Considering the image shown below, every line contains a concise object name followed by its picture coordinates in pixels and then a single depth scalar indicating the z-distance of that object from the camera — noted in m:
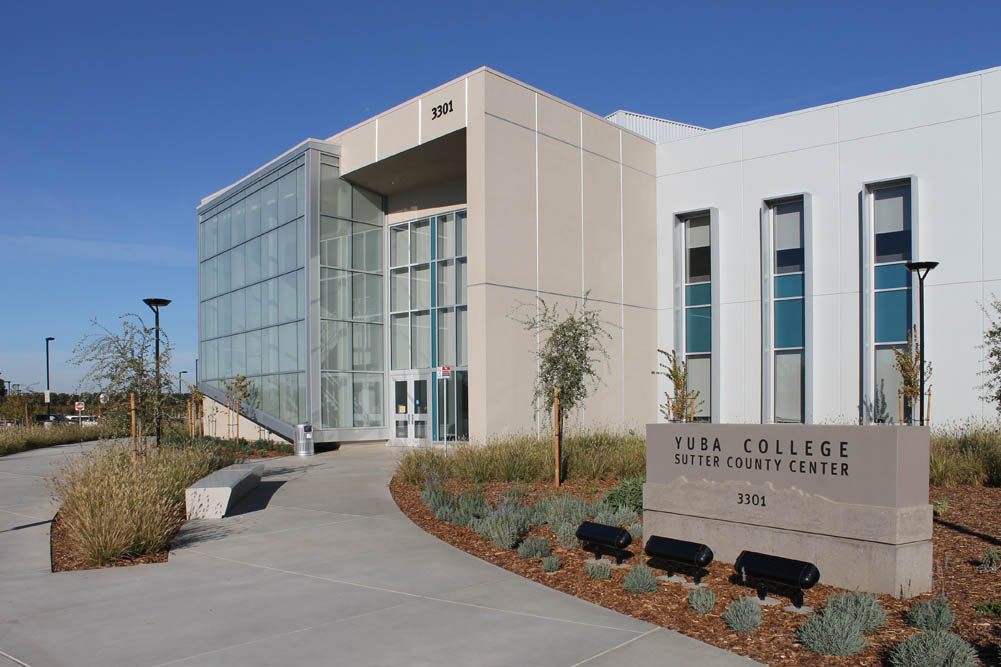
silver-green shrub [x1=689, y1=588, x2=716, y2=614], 6.66
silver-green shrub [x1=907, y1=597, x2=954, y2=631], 5.88
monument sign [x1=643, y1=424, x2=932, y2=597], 6.83
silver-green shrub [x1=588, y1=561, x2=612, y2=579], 7.77
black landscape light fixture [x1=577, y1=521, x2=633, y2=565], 8.02
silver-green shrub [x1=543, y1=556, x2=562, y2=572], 8.15
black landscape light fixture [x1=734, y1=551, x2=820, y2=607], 6.36
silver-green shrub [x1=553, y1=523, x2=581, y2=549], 9.20
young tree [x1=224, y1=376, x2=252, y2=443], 29.03
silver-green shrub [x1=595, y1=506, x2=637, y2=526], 9.92
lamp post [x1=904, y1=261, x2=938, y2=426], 18.08
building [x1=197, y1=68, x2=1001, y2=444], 20.94
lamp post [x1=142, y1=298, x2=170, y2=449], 17.00
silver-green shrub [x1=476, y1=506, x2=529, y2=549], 9.30
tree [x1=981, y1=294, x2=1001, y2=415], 19.42
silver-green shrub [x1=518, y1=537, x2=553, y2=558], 8.76
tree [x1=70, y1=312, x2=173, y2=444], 15.05
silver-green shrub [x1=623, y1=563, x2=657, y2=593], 7.26
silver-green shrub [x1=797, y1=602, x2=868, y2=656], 5.55
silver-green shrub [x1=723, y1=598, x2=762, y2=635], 6.11
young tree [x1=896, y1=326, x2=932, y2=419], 19.33
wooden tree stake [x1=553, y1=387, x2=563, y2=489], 13.57
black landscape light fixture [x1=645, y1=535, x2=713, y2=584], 7.25
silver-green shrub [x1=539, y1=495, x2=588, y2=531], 10.05
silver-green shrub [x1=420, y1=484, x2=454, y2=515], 11.61
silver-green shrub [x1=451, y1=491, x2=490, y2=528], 10.62
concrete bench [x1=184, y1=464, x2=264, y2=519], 11.58
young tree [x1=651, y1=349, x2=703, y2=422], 24.53
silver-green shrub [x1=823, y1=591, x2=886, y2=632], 5.97
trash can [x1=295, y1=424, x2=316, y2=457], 24.83
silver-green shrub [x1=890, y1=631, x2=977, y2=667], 4.99
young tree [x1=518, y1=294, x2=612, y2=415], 15.29
